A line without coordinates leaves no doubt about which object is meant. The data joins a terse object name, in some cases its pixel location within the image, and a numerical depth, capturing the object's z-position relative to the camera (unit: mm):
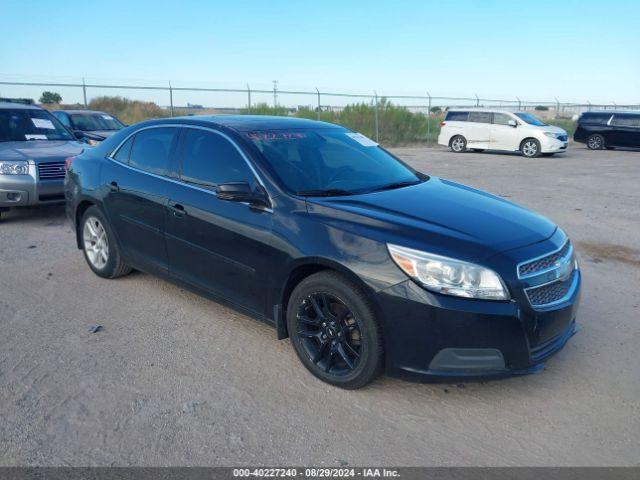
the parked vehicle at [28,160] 7734
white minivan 20359
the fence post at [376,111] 27031
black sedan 3182
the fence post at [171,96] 21453
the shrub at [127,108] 24797
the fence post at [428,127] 27884
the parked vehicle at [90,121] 13312
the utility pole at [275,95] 24270
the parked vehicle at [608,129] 22750
